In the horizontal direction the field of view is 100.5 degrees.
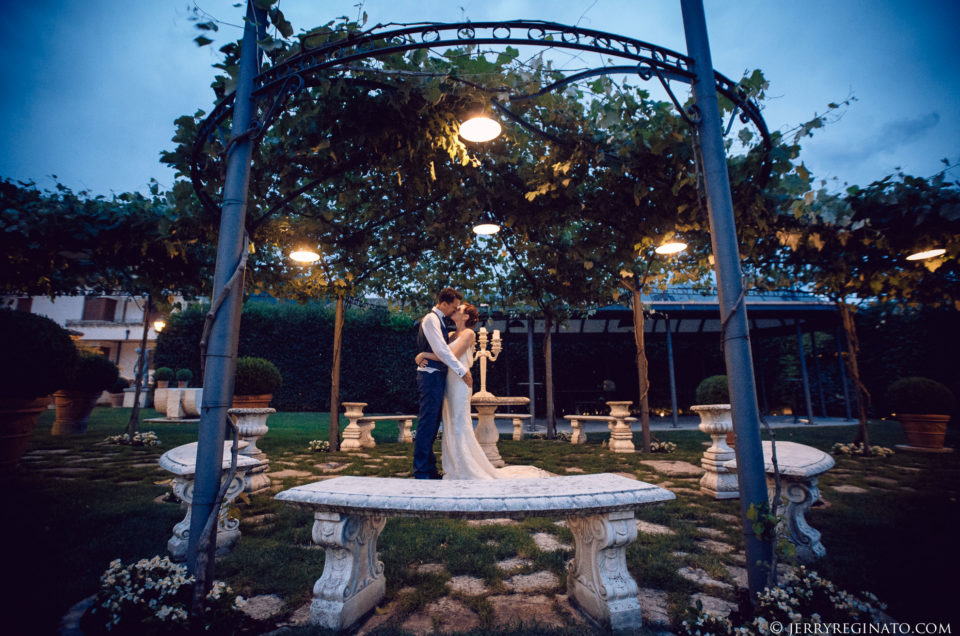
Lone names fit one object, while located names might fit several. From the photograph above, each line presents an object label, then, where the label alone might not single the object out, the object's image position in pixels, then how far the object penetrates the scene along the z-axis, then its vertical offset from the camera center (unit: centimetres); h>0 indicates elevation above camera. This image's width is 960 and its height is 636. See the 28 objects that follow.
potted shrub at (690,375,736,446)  523 -34
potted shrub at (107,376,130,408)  1784 -89
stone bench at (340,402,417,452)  810 -103
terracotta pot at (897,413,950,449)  727 -95
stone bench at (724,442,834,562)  292 -89
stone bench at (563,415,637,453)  784 -111
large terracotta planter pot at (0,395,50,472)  484 -57
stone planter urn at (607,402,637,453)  784 -113
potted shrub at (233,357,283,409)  746 -6
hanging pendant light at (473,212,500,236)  506 +203
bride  363 -54
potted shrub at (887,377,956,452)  724 -59
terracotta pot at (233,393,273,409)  746 -40
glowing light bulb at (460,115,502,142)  273 +176
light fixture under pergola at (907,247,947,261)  374 +119
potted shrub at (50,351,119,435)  805 -27
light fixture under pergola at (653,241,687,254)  505 +178
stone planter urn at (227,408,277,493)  533 -61
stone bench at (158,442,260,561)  296 -87
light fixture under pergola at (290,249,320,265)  527 +166
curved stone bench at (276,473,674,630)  203 -73
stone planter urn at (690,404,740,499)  453 -92
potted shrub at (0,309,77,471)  464 +13
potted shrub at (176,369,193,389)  1412 +13
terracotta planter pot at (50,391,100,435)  853 -63
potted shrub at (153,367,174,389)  1427 +13
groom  372 -7
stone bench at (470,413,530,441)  1028 -128
